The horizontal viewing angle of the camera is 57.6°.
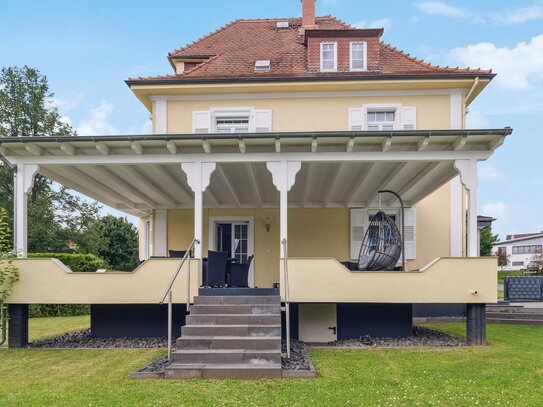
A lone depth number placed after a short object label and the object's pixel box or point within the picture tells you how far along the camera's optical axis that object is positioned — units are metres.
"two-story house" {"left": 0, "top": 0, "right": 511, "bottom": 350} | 8.95
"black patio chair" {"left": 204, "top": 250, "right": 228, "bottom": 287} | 9.12
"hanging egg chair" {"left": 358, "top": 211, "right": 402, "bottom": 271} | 10.28
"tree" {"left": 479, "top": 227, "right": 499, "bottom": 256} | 32.03
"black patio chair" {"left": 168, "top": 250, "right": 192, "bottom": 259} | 11.09
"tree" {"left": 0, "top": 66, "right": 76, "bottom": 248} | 23.98
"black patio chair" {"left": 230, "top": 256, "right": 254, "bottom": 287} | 9.82
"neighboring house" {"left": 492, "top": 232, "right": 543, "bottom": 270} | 58.50
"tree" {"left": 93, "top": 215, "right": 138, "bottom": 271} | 30.94
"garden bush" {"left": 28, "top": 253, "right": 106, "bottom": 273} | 17.69
